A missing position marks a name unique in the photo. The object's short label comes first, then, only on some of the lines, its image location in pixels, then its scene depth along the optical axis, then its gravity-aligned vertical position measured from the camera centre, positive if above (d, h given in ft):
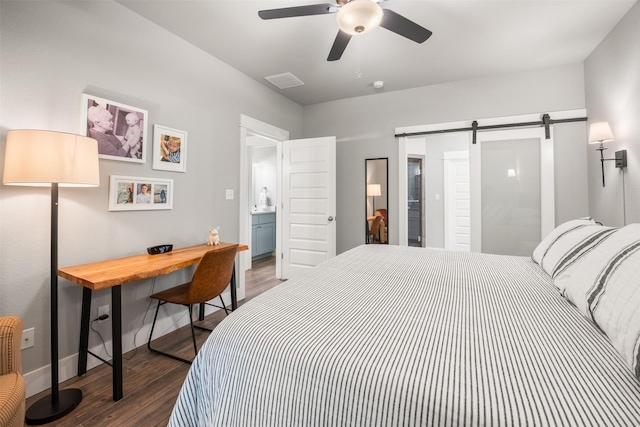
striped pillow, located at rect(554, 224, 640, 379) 2.35 -0.77
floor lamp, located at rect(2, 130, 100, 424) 4.75 +0.82
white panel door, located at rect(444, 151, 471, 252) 17.31 +0.96
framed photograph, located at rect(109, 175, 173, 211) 6.88 +0.63
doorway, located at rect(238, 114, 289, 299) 10.77 +2.15
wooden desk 5.32 -1.13
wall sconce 7.61 +2.19
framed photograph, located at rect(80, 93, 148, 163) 6.41 +2.16
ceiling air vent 10.91 +5.45
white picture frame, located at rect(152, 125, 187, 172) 7.82 +1.96
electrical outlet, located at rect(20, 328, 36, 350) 5.52 -2.38
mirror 12.88 +0.77
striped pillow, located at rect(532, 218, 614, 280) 4.28 -0.47
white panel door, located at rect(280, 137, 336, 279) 12.42 +0.61
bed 1.94 -1.19
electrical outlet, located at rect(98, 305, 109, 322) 6.68 -2.20
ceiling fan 5.08 +3.99
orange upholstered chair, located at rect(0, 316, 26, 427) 3.51 -2.22
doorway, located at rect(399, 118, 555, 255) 10.44 +1.05
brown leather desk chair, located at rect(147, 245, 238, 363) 6.56 -1.57
